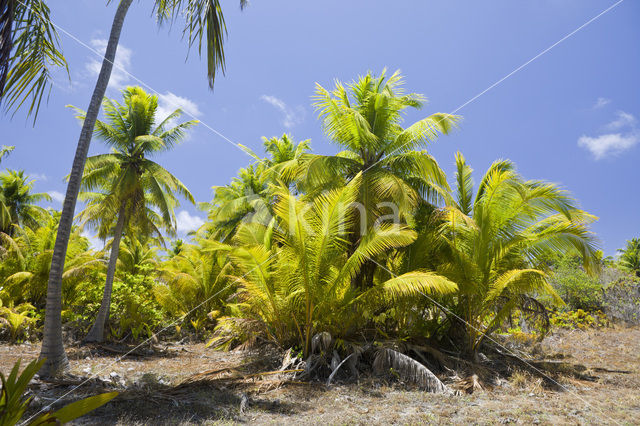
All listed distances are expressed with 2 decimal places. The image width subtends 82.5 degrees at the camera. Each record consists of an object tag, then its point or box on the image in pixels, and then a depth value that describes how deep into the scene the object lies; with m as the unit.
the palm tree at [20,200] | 24.91
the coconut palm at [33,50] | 5.24
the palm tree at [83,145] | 7.01
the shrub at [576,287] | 16.91
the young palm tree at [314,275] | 7.54
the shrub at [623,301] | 16.12
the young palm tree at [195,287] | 15.09
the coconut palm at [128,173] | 13.15
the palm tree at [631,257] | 36.94
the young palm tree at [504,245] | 8.11
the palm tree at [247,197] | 19.56
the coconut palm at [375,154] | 9.77
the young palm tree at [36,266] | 13.22
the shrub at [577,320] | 15.31
